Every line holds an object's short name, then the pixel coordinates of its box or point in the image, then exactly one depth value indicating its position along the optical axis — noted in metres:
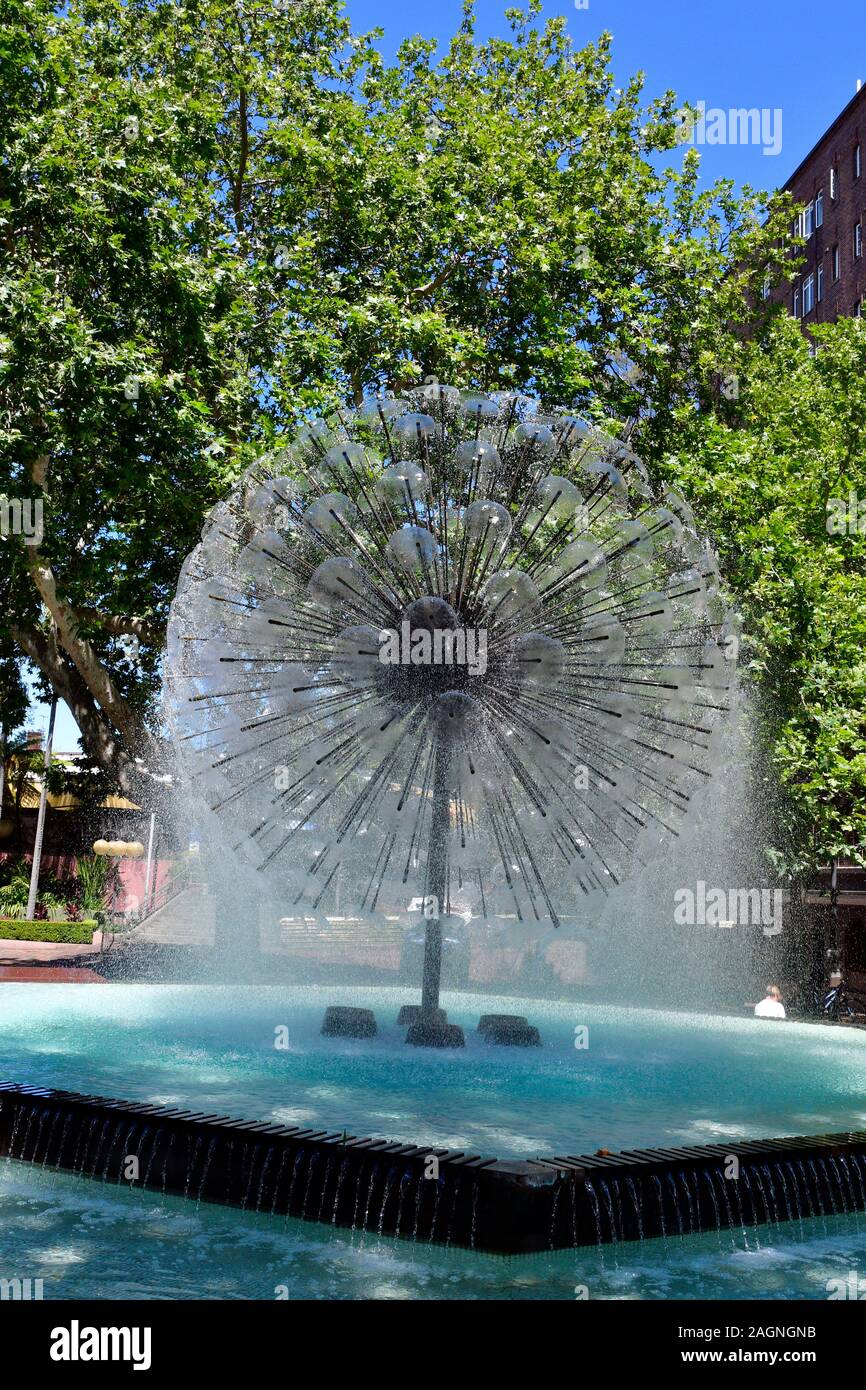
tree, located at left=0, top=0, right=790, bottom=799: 18.34
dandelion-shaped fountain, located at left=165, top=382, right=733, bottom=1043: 11.00
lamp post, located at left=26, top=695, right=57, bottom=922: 32.69
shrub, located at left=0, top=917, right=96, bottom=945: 28.97
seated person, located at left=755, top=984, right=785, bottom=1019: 18.44
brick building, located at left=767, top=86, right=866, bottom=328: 47.88
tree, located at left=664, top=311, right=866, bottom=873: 21.66
